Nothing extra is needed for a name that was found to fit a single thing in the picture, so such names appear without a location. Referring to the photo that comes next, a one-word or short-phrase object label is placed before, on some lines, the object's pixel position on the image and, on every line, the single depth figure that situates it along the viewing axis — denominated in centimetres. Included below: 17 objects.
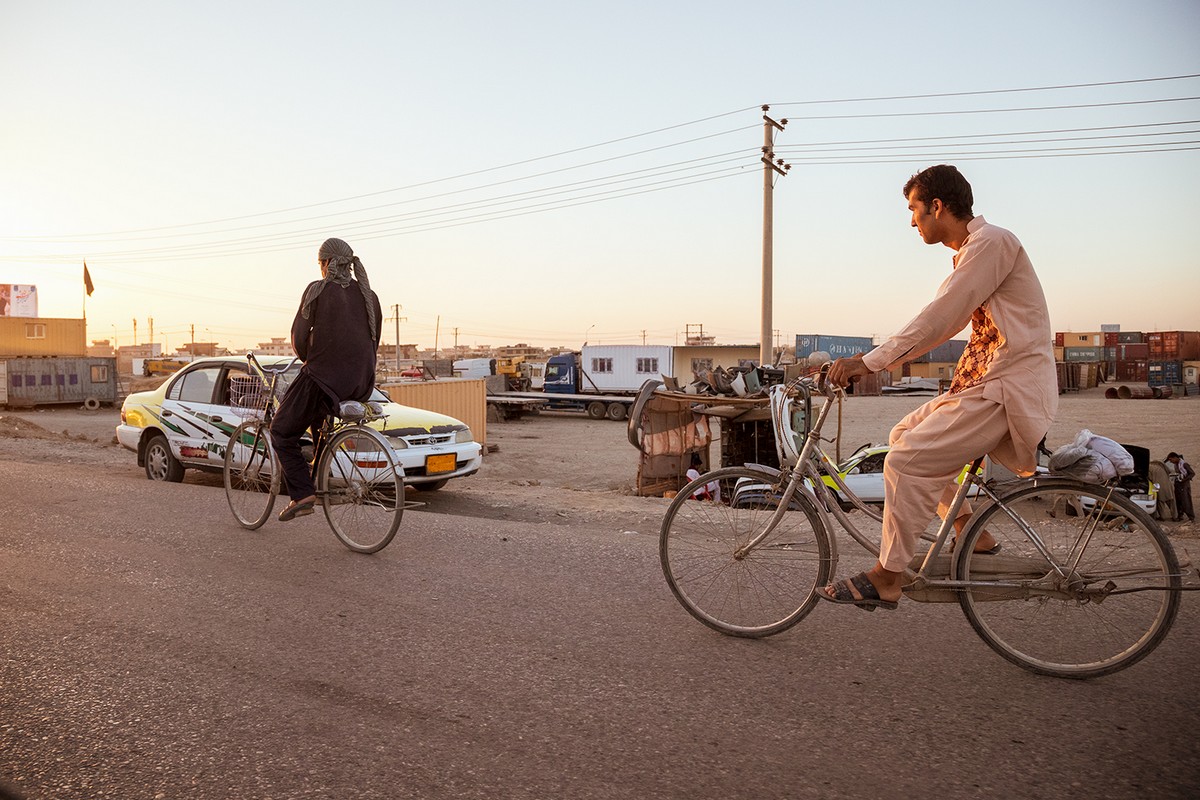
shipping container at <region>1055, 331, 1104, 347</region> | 7231
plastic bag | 287
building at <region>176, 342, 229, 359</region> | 11164
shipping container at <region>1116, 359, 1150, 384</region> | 6222
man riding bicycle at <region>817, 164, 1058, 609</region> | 296
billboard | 5936
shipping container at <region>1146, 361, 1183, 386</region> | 4556
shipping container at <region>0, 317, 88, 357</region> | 3778
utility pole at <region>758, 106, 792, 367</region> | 2419
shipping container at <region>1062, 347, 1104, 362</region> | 6794
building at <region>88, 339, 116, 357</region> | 11354
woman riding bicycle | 515
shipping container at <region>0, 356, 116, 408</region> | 3428
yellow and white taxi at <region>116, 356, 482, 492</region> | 898
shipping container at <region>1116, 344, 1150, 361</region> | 6675
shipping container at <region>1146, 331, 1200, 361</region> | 6228
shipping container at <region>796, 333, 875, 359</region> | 6366
